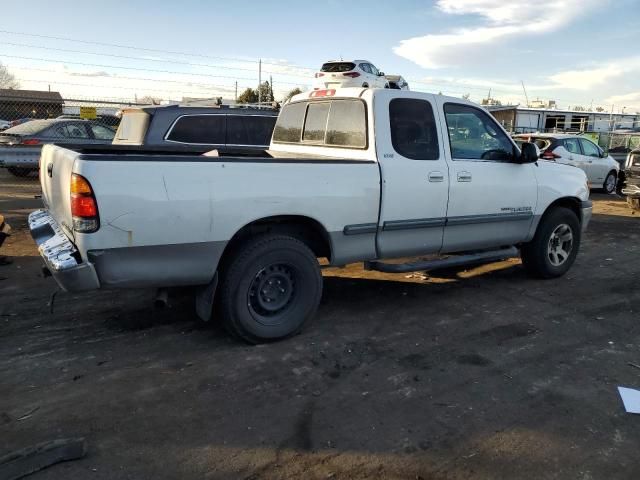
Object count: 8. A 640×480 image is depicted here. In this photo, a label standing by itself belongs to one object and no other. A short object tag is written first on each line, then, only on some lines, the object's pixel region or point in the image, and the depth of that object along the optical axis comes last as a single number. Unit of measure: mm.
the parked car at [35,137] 12203
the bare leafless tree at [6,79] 58031
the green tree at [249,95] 45838
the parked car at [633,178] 11289
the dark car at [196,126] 7941
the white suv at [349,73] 15969
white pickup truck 3432
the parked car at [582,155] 13102
